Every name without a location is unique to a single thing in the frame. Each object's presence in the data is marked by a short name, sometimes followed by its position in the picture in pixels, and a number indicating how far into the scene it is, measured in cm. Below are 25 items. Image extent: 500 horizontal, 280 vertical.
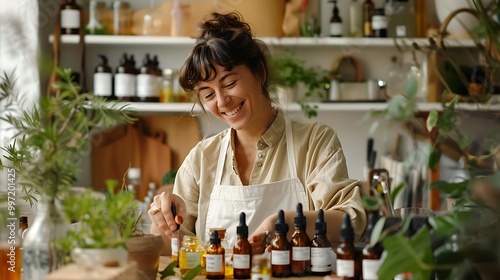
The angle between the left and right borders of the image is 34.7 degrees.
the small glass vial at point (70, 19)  448
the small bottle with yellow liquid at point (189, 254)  207
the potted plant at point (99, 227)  150
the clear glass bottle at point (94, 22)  453
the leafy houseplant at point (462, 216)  127
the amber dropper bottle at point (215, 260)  198
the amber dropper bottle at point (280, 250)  193
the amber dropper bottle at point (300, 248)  193
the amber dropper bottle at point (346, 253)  171
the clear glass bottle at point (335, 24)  464
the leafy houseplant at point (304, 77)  452
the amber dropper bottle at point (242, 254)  197
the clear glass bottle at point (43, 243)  158
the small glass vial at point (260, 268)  161
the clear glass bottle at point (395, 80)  473
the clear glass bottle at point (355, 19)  470
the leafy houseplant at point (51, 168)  158
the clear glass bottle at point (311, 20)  460
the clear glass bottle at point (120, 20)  460
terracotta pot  182
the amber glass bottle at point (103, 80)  450
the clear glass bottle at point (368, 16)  464
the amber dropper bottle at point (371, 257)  161
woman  250
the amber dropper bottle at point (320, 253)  195
